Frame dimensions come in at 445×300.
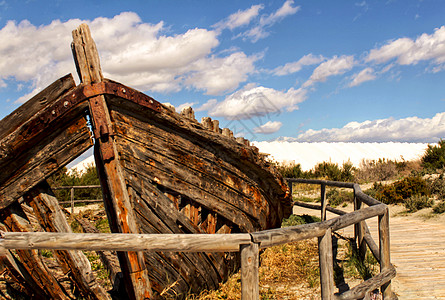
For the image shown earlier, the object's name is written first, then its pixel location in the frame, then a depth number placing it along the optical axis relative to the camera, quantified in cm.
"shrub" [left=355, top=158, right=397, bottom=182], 1792
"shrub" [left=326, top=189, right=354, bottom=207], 1228
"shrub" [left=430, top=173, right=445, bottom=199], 1002
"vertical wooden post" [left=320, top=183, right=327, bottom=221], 782
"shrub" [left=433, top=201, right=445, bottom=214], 859
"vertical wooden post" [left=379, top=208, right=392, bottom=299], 386
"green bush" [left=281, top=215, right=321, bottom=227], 824
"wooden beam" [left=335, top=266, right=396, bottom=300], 317
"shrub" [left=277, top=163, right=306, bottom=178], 1988
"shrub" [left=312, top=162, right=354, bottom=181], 1798
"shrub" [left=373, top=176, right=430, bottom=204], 1046
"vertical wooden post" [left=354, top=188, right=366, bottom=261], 499
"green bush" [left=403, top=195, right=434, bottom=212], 936
